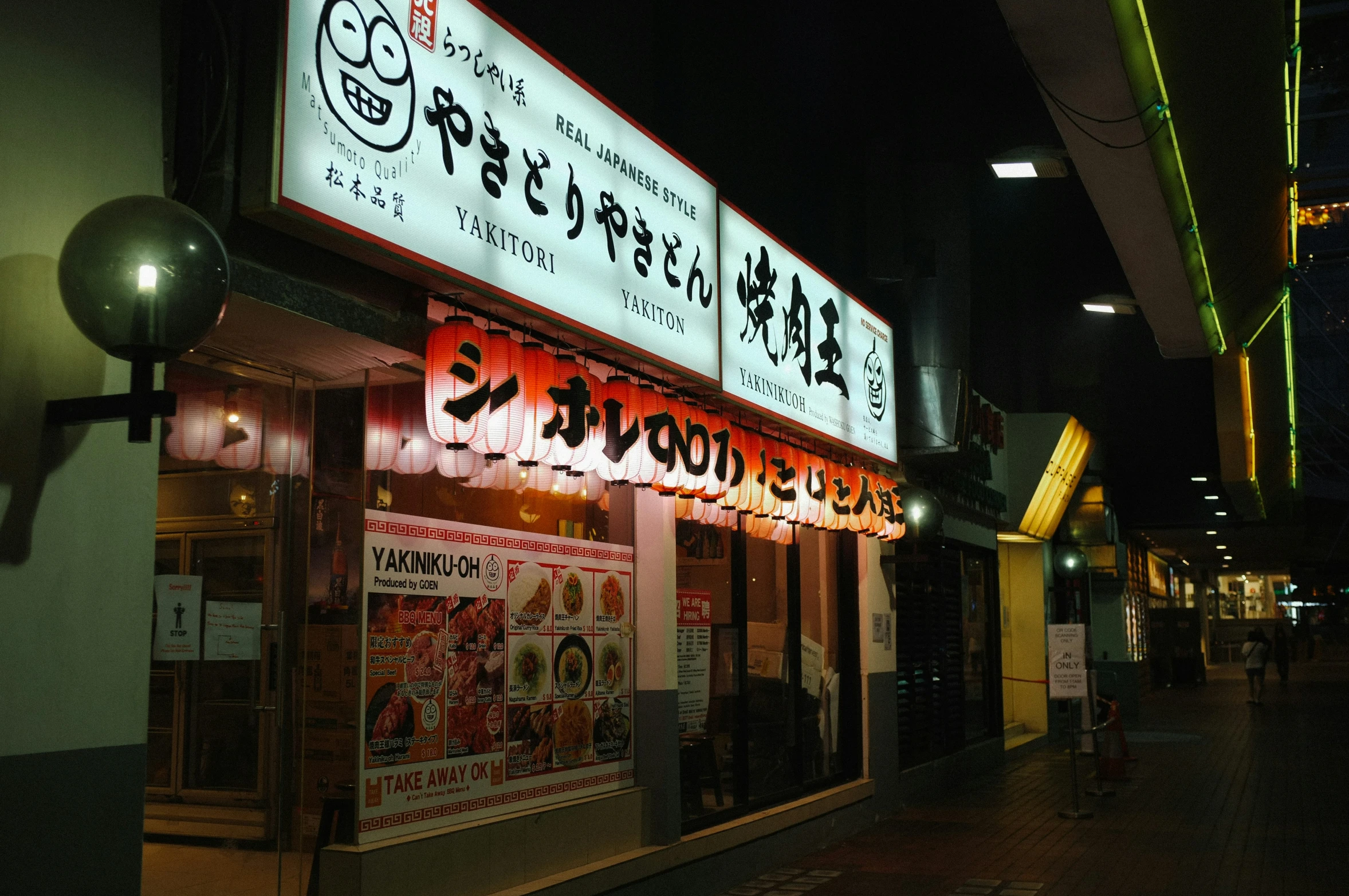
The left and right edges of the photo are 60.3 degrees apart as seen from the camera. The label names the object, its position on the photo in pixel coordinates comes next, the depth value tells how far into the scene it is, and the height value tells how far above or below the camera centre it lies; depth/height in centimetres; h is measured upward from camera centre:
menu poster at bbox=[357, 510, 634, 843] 594 -44
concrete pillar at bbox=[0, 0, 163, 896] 386 +31
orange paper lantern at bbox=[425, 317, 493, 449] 526 +99
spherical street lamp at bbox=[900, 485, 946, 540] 1212 +81
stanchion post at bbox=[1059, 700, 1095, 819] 1140 -213
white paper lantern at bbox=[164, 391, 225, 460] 521 +77
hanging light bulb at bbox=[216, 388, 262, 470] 554 +77
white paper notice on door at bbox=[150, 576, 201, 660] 470 -9
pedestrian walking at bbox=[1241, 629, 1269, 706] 2719 -156
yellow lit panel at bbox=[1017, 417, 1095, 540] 1820 +178
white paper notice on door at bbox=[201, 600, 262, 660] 504 -15
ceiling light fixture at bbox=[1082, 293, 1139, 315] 1317 +326
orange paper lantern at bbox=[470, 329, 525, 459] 555 +89
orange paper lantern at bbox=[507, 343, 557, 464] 581 +96
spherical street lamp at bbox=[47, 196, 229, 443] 354 +96
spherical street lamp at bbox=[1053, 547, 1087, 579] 1983 +48
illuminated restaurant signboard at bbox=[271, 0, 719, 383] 470 +206
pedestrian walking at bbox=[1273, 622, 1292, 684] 3603 -196
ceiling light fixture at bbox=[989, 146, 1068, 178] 956 +356
